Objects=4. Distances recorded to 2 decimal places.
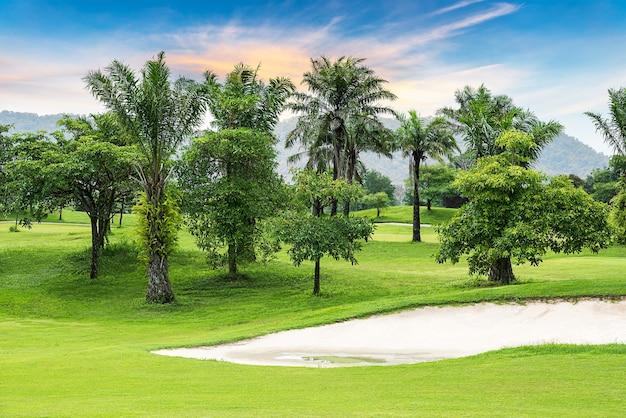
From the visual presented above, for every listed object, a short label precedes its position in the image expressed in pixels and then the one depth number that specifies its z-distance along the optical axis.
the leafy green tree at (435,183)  98.88
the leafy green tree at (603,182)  100.38
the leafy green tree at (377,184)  156.62
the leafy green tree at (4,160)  39.22
